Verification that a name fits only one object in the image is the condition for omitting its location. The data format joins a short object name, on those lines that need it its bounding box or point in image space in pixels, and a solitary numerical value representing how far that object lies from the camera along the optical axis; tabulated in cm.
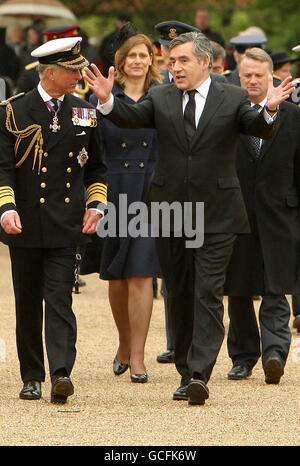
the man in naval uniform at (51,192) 1541
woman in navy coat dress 1755
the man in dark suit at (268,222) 1731
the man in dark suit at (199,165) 1539
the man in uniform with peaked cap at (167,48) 1878
